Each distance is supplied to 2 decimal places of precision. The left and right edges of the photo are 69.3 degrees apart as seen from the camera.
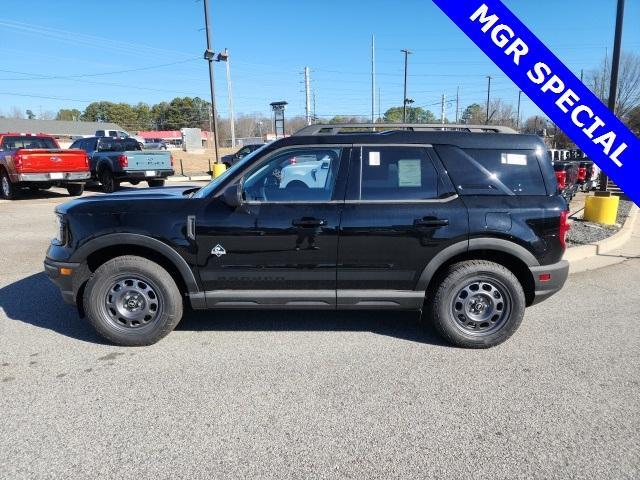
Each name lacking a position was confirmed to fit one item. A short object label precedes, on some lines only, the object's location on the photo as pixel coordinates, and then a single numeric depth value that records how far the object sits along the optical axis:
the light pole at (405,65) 47.24
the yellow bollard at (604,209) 8.47
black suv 3.74
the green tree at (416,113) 93.46
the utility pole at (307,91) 52.91
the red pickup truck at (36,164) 12.77
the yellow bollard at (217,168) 17.67
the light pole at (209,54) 17.78
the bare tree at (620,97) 30.84
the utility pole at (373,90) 49.58
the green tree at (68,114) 140.62
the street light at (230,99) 40.75
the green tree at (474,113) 82.27
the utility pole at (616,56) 8.28
